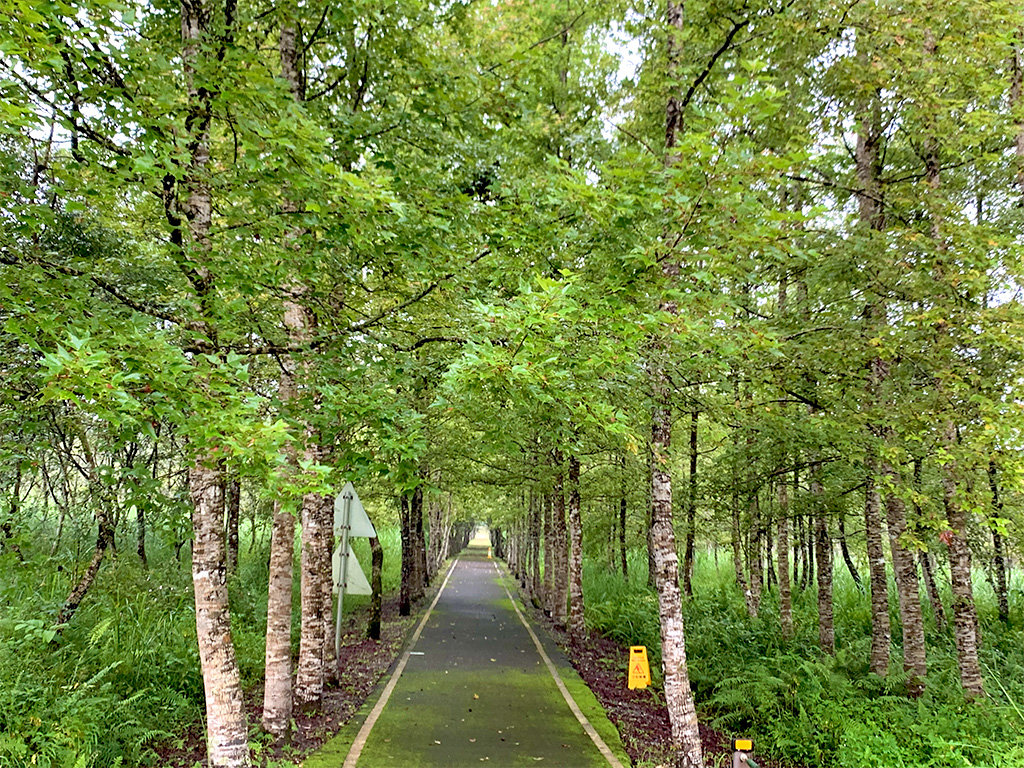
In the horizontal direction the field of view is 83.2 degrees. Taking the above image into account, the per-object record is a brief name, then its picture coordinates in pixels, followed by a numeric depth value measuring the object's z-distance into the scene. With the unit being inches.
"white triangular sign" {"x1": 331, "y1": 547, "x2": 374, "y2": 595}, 409.4
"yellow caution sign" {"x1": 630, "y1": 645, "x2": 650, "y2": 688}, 316.8
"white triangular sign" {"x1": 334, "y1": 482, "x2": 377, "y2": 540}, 406.9
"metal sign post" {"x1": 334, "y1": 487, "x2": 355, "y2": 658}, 404.5
